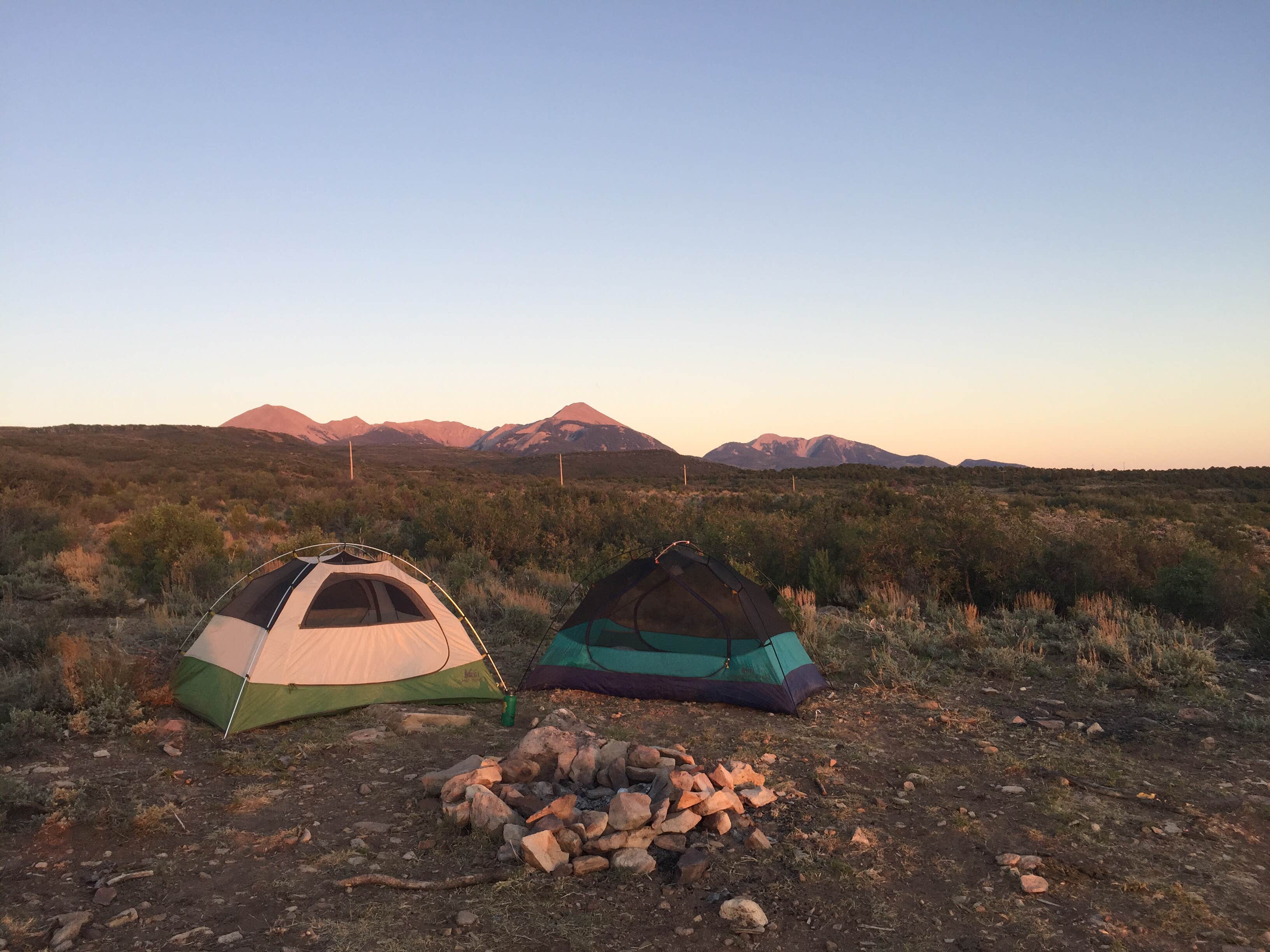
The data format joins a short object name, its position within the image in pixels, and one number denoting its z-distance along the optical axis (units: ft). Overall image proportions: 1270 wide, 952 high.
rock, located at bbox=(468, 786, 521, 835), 16.55
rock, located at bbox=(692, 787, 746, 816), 16.81
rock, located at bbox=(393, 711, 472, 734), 24.21
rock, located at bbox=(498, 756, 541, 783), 18.69
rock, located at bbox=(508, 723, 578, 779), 18.99
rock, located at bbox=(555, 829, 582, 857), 15.64
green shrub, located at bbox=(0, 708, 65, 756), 20.74
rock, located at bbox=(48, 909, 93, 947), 12.73
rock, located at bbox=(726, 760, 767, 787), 18.56
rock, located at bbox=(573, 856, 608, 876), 15.12
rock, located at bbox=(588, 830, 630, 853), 15.64
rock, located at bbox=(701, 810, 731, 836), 16.61
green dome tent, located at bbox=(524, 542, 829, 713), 26.20
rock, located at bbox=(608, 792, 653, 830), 15.97
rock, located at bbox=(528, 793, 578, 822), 16.37
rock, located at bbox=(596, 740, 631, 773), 19.08
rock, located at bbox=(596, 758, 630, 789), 18.28
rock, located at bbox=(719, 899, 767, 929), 13.38
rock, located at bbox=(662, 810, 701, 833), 16.25
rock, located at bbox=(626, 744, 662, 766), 18.94
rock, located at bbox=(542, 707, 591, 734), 22.68
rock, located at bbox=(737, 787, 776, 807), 17.94
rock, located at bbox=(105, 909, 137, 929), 13.25
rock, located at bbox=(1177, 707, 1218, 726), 23.73
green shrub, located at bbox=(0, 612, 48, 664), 28.17
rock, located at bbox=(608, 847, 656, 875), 15.16
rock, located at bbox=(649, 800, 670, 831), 16.24
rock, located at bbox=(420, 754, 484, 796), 18.67
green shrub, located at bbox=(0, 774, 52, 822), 17.04
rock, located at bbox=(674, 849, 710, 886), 14.83
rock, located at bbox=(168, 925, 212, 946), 12.87
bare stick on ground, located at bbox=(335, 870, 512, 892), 14.58
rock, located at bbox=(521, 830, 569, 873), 15.10
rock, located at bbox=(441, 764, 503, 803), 17.80
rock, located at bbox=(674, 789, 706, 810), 16.74
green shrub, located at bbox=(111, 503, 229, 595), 43.83
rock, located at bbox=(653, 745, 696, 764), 19.39
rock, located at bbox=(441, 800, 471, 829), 16.93
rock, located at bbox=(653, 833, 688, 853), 15.90
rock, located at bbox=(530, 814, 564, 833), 16.07
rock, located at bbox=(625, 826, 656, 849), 15.79
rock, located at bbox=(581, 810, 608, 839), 15.85
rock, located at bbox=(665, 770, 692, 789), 16.90
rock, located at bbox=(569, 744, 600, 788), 18.69
